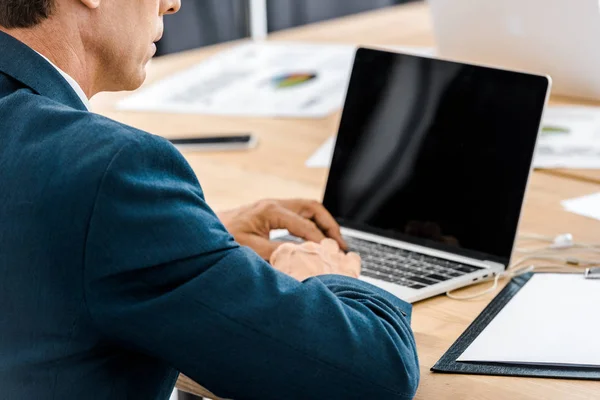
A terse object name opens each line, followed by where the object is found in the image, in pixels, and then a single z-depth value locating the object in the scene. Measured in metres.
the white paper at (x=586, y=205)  1.90
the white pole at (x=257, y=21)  2.90
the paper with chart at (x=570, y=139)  2.07
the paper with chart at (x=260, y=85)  2.38
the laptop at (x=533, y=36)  2.27
